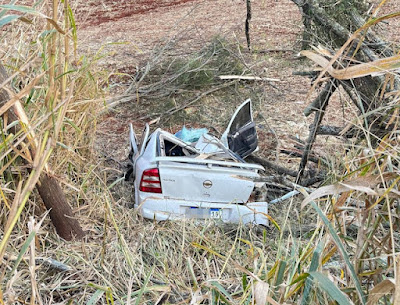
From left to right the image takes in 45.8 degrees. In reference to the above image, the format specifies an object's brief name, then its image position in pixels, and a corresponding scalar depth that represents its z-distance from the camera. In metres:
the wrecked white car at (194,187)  4.61
